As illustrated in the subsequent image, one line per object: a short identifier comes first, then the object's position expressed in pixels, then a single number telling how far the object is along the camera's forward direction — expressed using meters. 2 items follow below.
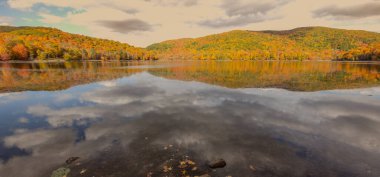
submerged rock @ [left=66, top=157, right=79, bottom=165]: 10.71
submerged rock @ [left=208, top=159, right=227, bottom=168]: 10.34
